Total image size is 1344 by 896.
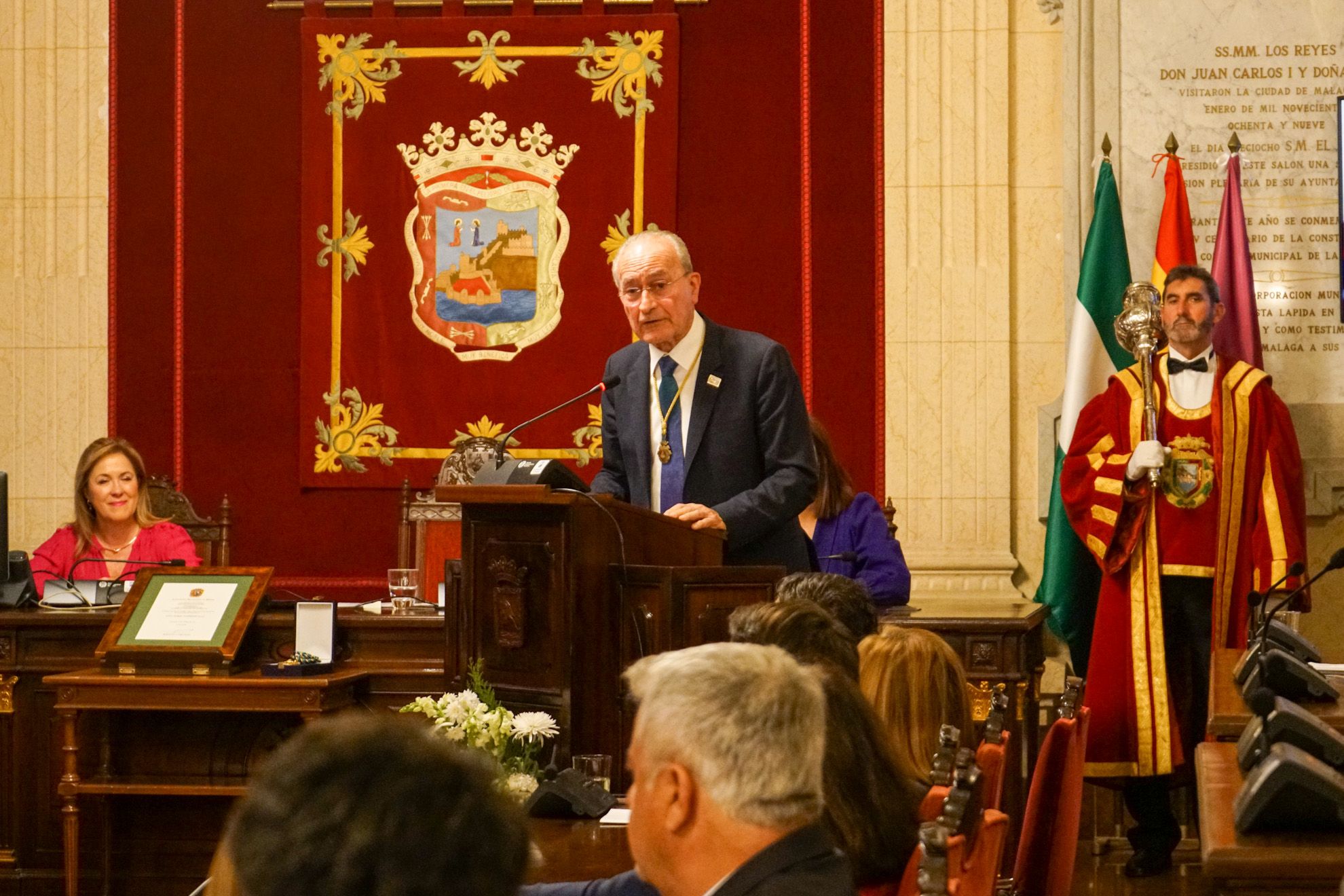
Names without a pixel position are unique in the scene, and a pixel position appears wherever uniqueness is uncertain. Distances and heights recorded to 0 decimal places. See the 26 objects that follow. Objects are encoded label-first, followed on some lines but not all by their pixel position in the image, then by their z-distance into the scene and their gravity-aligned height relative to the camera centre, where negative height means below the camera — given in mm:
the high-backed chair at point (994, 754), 5207 -488
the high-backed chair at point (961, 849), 3201 -450
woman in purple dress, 11047 -284
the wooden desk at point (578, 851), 4352 -584
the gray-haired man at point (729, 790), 3148 -331
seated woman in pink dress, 11242 -271
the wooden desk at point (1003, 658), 10836 -692
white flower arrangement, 5465 -477
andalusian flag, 12148 +330
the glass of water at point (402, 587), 10781 -451
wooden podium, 6215 -301
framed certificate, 9844 -523
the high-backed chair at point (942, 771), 4410 -441
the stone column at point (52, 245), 14258 +910
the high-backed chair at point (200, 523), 13875 -305
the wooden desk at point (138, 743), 10281 -929
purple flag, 11937 +649
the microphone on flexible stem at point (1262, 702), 4680 -370
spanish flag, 12164 +835
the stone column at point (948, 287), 13414 +690
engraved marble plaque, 12586 +1229
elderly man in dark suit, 7609 +105
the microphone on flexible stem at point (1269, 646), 6391 -414
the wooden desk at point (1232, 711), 5402 -456
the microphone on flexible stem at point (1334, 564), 6831 -245
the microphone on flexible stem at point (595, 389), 6578 +133
